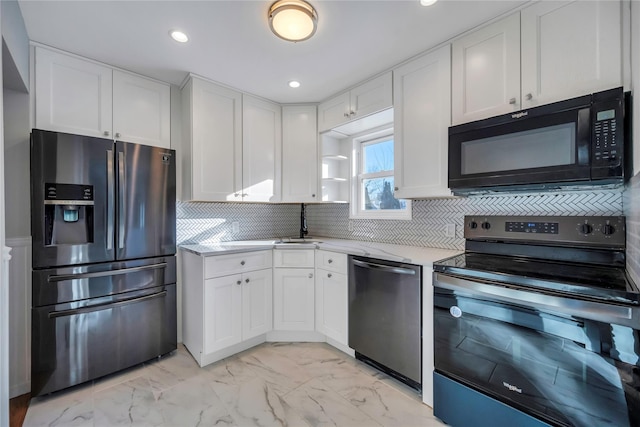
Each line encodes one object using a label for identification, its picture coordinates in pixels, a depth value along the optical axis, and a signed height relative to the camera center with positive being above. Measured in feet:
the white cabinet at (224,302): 7.14 -2.42
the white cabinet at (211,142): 7.75 +2.07
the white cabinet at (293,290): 8.28 -2.29
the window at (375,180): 8.97 +1.13
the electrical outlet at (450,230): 7.07 -0.45
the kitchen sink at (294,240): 8.95 -0.94
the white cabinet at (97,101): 6.26 +2.82
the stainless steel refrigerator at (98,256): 5.97 -1.00
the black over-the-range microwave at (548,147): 4.13 +1.11
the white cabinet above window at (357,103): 7.43 +3.22
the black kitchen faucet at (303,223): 10.78 -0.40
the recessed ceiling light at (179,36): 5.80 +3.76
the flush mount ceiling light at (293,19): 4.87 +3.49
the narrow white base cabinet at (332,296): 7.50 -2.31
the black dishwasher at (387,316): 5.90 -2.38
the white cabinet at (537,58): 4.37 +2.76
